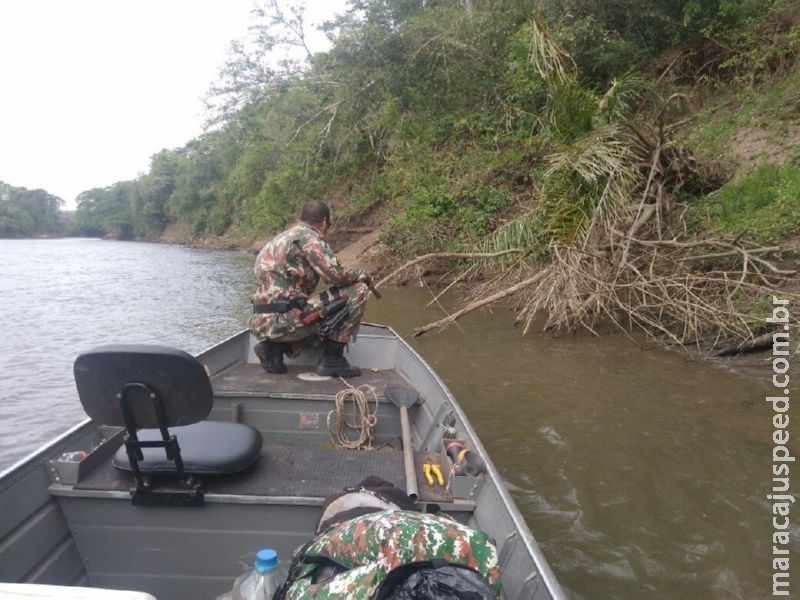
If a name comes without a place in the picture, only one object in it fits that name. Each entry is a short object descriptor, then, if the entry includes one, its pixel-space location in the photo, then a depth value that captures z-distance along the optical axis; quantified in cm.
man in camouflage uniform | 411
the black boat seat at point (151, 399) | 208
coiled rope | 363
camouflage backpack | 158
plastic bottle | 188
